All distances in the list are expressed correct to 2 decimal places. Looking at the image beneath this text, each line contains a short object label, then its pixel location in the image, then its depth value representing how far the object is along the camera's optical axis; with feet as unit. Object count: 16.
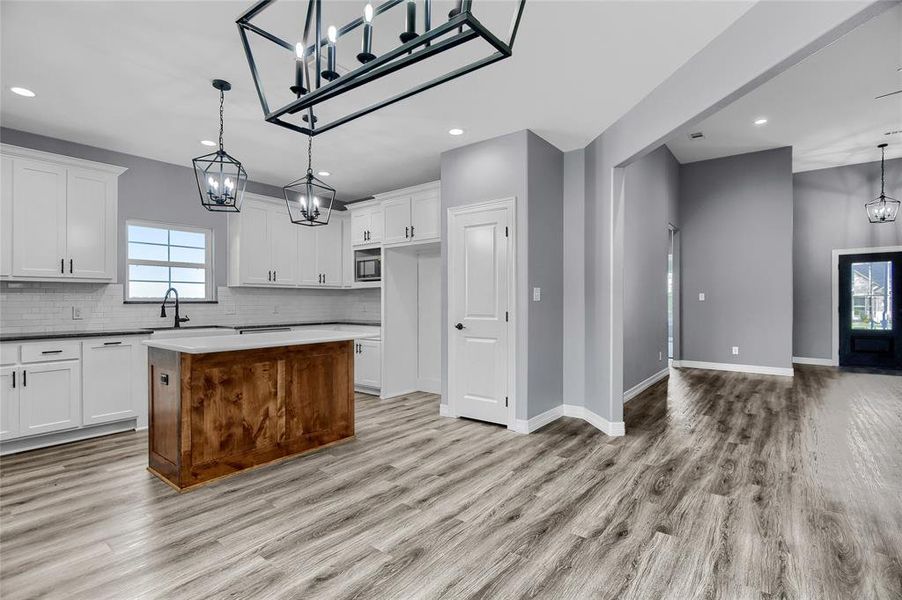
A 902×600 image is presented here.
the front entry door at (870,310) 23.07
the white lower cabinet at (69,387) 11.98
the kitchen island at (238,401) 9.48
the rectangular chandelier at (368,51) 4.33
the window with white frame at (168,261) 16.34
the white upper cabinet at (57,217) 12.62
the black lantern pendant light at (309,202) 11.07
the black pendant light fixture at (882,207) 21.79
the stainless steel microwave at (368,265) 19.34
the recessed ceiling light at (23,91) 11.04
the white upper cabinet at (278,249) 18.33
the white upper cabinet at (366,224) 19.10
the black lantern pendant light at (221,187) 10.00
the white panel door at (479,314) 14.11
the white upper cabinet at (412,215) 16.83
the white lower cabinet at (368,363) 18.71
